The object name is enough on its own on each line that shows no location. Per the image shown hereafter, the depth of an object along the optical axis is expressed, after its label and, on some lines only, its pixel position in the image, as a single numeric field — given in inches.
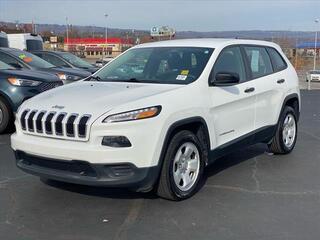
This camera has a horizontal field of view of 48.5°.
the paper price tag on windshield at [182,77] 154.3
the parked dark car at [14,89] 251.1
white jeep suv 127.9
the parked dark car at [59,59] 443.9
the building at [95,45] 2769.9
